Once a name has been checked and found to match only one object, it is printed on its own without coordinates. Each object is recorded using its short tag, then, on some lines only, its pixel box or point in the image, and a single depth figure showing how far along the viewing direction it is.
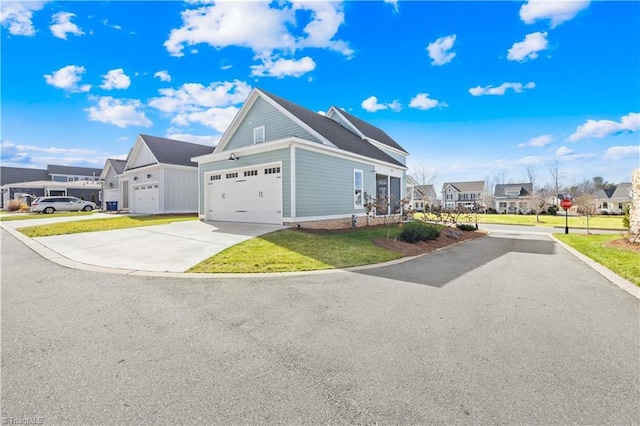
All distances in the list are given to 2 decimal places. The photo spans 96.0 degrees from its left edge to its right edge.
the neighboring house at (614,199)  53.47
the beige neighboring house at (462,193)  64.94
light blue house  12.75
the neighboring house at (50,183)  38.88
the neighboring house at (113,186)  28.64
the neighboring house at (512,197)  59.86
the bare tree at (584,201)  31.45
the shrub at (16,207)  30.70
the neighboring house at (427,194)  50.18
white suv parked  26.48
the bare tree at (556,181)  46.75
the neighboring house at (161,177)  22.28
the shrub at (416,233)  11.38
